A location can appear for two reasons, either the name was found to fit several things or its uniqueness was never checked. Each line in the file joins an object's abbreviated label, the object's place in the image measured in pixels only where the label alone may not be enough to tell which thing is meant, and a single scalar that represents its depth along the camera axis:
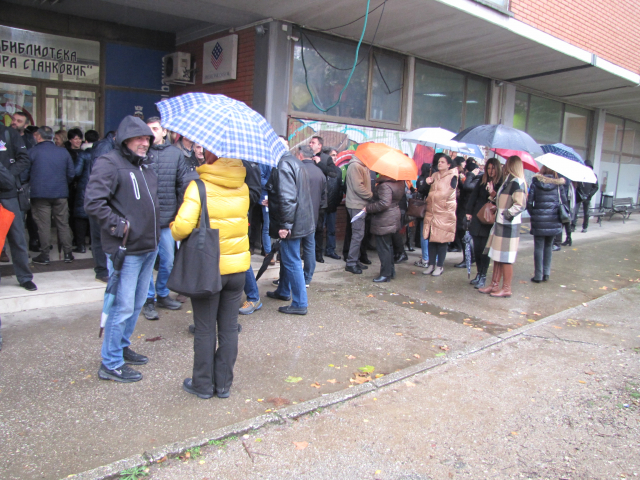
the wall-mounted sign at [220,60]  8.80
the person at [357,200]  7.79
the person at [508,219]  6.67
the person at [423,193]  8.34
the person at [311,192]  6.14
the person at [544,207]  7.40
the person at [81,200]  7.41
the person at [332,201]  8.17
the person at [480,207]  7.22
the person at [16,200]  5.32
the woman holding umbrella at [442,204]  7.48
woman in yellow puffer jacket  3.45
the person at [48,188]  6.66
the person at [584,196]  12.23
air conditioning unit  9.61
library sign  8.66
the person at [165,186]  5.03
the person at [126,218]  3.65
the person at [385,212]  7.03
